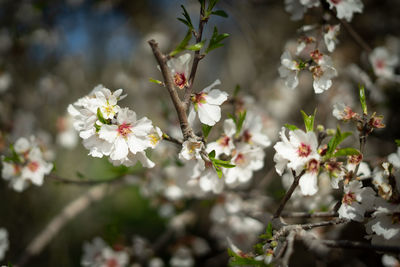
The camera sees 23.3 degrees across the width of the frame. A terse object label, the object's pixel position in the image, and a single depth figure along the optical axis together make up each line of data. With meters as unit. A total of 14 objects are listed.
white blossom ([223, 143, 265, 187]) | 0.68
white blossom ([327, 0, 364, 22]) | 0.68
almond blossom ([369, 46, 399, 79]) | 0.77
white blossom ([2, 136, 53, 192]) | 0.70
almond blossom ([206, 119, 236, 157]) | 0.67
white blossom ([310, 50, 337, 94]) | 0.66
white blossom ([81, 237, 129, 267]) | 0.76
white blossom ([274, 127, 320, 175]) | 0.62
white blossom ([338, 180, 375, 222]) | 0.63
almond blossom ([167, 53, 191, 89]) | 0.64
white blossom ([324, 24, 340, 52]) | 0.68
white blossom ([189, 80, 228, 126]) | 0.64
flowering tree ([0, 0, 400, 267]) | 0.63
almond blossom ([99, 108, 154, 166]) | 0.63
